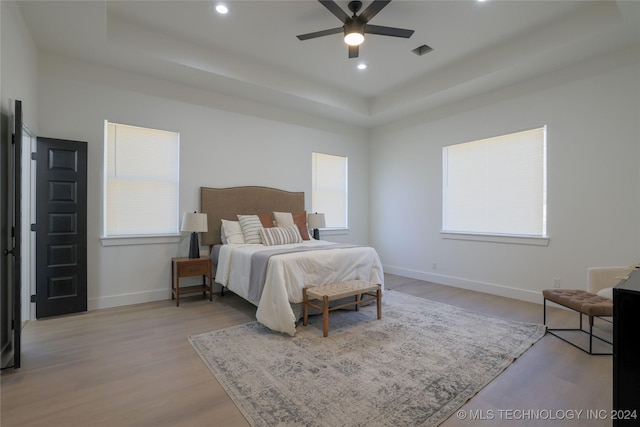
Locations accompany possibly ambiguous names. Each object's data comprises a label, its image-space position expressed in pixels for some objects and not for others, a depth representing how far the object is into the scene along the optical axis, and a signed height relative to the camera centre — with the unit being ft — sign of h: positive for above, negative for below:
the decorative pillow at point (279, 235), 14.14 -1.06
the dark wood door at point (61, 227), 10.95 -0.57
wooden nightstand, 12.80 -2.52
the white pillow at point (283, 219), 15.78 -0.29
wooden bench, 9.71 -2.64
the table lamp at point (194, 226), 13.37 -0.59
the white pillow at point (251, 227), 14.42 -0.67
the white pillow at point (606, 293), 9.44 -2.43
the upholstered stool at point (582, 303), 8.33 -2.53
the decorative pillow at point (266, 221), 15.47 -0.40
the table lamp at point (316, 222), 17.08 -0.47
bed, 10.12 -1.65
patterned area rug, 6.03 -3.87
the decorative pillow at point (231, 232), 14.42 -0.94
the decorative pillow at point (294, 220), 15.84 -0.35
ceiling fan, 9.27 +5.87
